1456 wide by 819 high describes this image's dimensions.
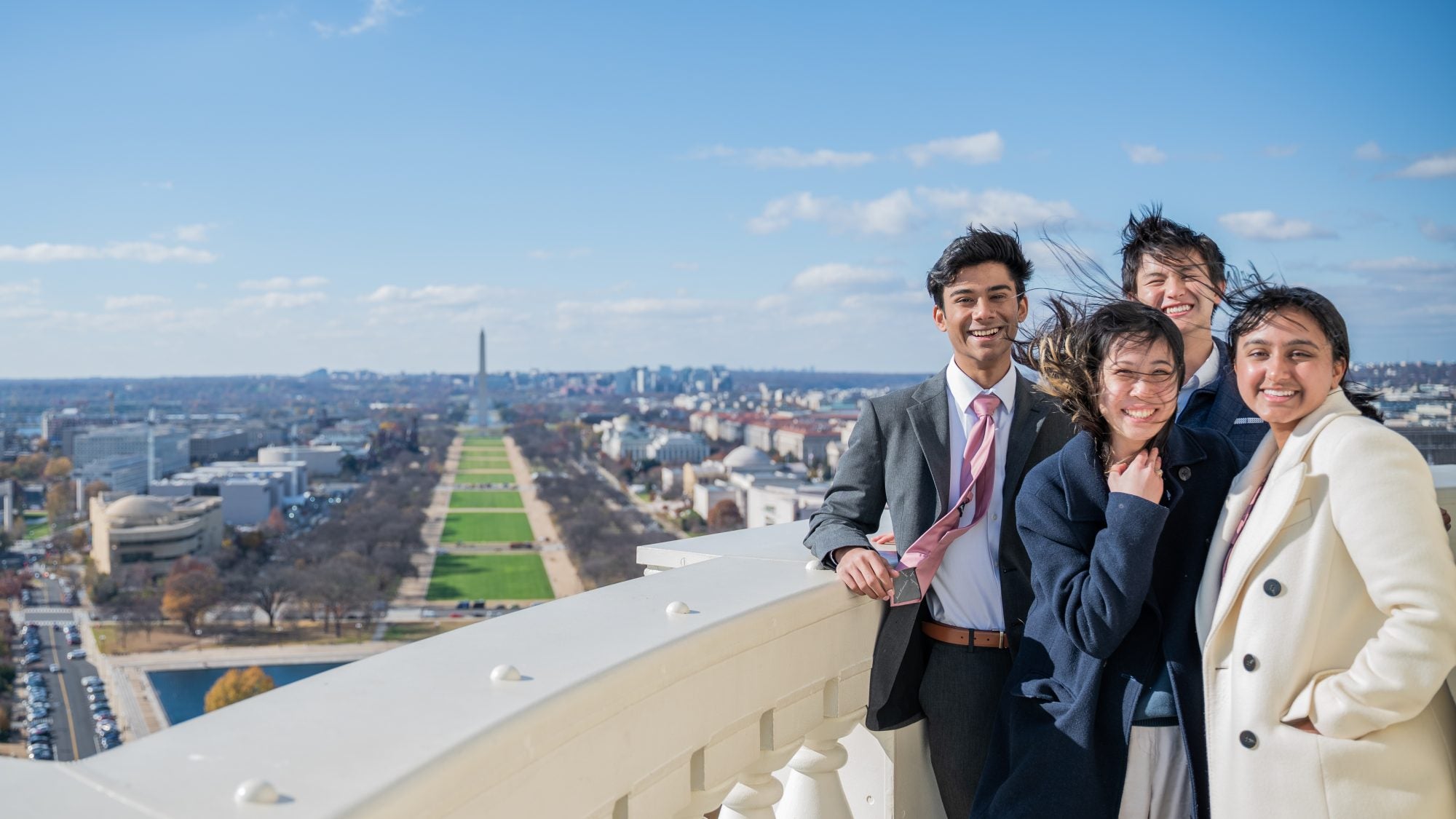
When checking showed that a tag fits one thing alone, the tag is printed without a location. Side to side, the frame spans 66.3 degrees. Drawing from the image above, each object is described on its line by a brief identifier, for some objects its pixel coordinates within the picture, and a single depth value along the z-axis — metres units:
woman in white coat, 1.43
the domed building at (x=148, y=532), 43.72
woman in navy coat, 1.67
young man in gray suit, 2.09
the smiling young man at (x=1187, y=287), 2.34
